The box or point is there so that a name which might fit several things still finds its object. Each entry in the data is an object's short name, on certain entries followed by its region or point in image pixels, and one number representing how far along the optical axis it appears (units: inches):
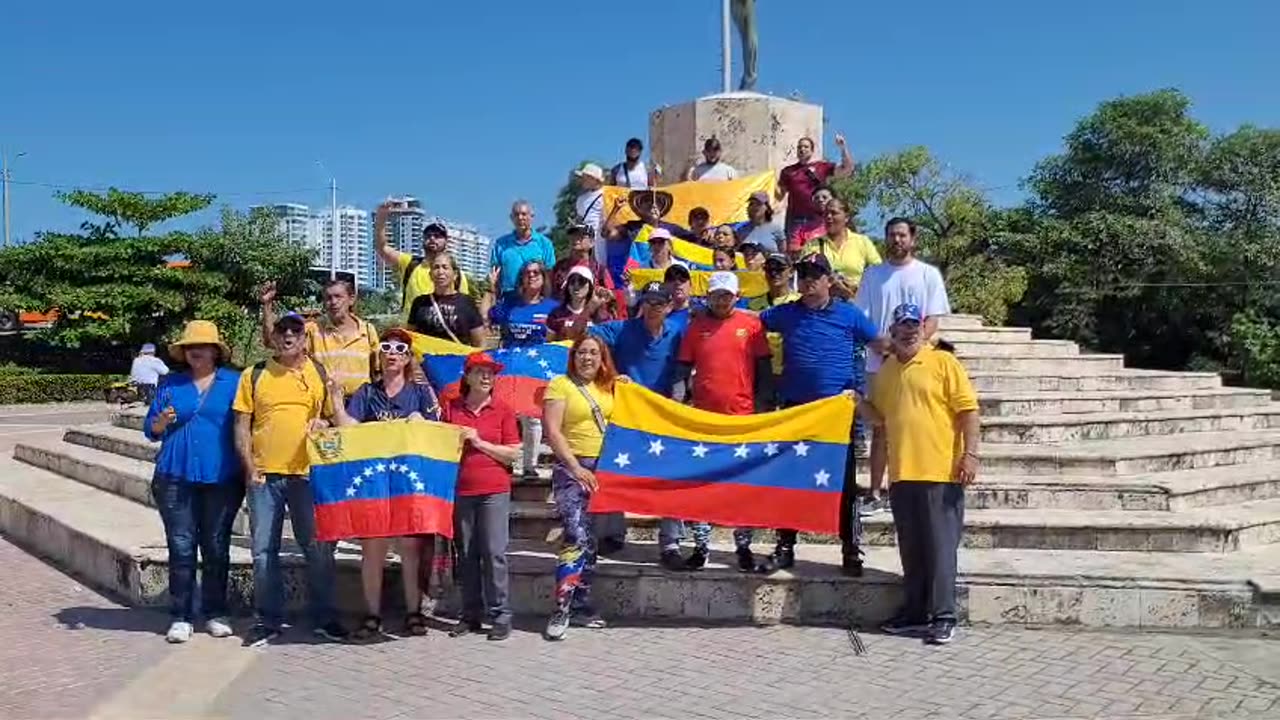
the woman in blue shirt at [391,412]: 249.1
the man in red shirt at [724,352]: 260.8
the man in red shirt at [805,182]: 445.1
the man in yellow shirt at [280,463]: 247.6
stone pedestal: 583.8
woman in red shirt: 245.8
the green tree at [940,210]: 1344.7
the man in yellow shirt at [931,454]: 238.4
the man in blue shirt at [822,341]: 256.1
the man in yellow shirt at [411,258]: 336.8
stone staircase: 251.1
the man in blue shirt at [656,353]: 267.6
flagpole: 601.6
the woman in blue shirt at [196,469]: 250.5
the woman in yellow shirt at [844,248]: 337.1
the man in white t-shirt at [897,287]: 281.1
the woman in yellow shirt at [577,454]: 247.9
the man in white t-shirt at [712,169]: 534.3
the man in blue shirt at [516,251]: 384.2
